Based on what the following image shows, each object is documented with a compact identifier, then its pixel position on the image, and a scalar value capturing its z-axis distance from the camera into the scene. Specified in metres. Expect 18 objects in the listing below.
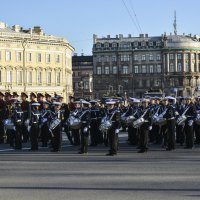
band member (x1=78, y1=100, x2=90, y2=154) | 19.80
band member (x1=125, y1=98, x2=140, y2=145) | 21.83
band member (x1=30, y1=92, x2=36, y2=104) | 23.95
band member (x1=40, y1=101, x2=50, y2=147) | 21.73
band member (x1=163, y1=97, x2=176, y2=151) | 20.69
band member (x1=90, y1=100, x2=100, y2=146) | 23.34
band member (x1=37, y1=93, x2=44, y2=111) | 23.44
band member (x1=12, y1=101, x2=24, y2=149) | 21.89
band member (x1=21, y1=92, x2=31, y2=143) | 22.96
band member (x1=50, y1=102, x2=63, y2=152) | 20.69
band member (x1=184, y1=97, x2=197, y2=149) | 21.36
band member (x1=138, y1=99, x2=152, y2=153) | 19.94
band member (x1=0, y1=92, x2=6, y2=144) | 24.48
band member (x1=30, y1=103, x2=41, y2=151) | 21.56
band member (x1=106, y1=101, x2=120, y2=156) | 19.09
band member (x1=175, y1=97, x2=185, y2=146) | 22.16
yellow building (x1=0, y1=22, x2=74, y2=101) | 98.00
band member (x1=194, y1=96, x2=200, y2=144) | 22.37
